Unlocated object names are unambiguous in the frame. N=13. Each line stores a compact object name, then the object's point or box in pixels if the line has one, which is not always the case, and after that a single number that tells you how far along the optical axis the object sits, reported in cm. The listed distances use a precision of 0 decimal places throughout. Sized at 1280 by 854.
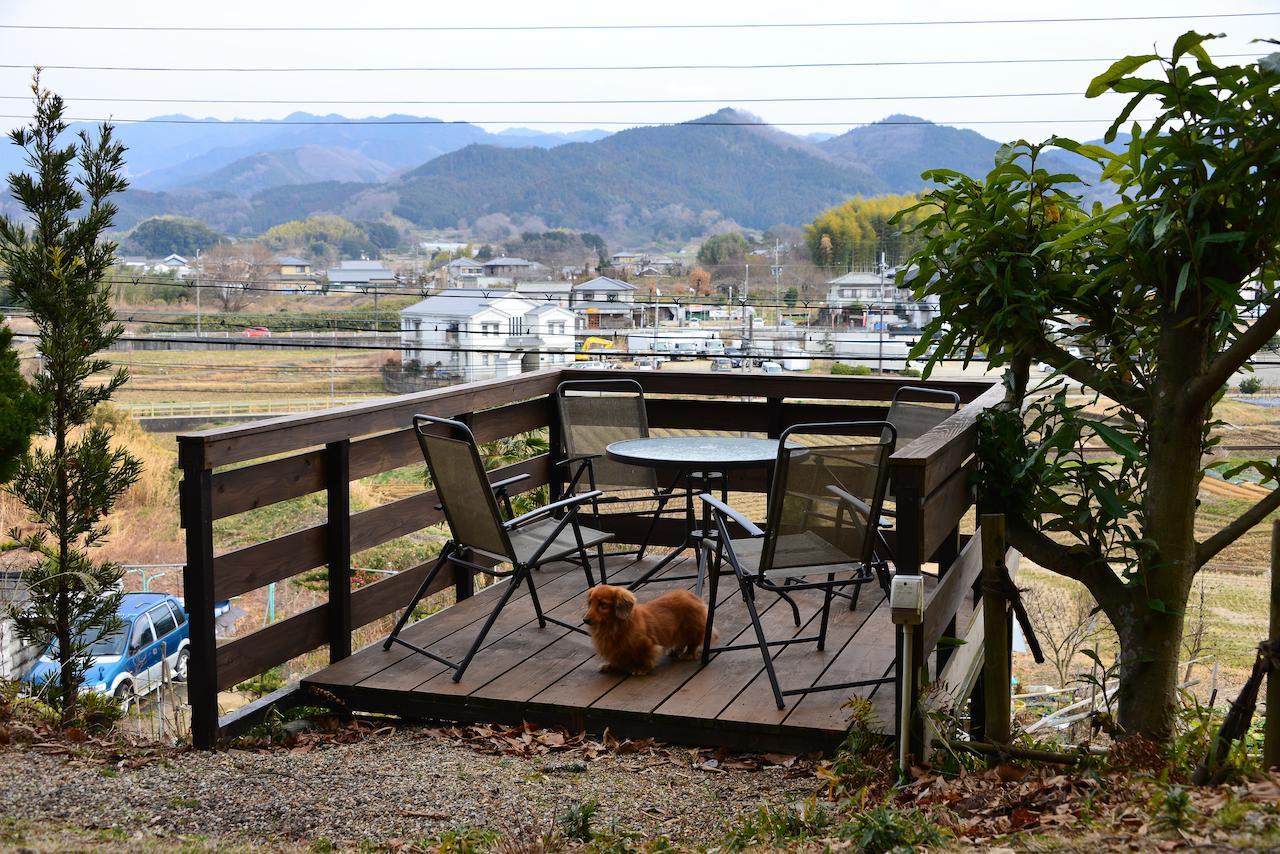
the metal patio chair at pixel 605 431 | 496
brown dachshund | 359
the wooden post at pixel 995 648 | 291
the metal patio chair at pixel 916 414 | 438
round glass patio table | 414
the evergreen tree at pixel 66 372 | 416
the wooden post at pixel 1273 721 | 243
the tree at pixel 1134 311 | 285
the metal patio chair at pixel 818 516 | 334
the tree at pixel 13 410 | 366
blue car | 1072
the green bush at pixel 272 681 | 1227
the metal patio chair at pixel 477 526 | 361
